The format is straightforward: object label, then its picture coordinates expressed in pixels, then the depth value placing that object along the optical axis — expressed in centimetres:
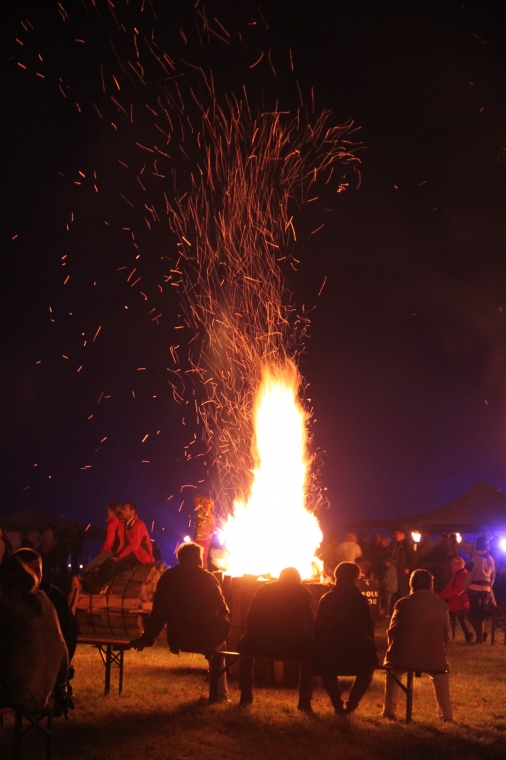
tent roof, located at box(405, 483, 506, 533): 2234
